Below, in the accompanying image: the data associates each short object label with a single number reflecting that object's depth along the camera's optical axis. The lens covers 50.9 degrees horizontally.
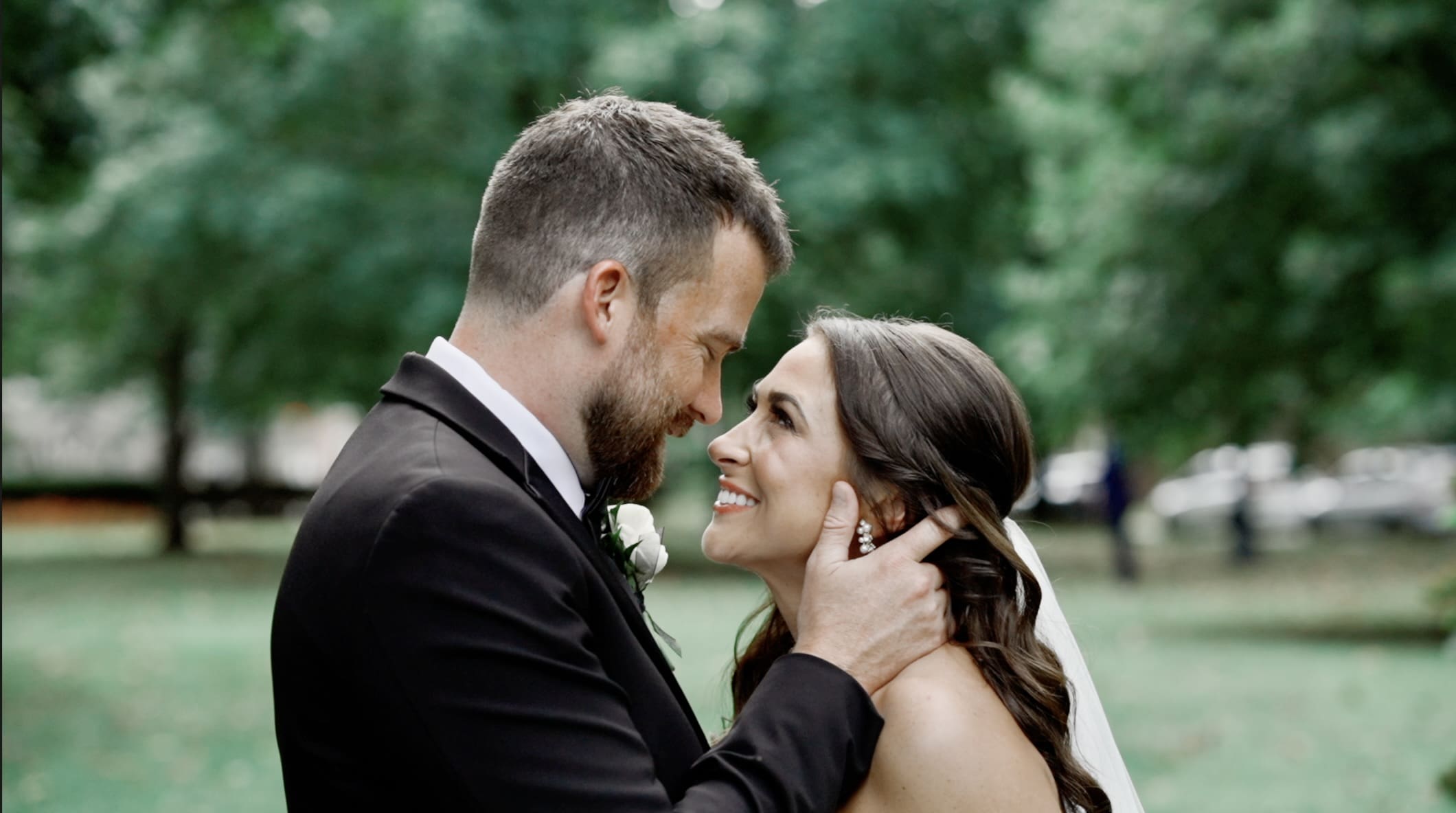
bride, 3.23
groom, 2.25
